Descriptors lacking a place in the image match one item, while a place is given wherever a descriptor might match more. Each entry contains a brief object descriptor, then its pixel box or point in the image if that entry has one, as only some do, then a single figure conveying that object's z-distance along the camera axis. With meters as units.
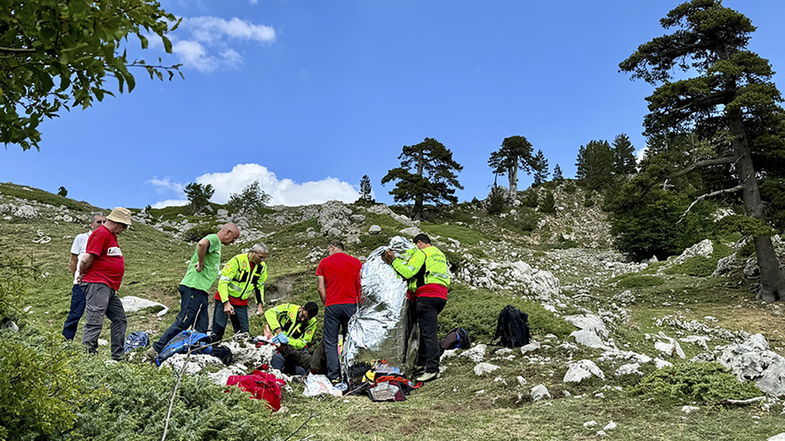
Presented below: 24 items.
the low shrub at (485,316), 9.20
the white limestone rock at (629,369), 5.94
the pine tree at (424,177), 48.47
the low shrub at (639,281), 19.47
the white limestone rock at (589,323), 9.69
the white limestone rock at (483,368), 6.77
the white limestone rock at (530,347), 7.79
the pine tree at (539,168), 59.88
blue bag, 6.31
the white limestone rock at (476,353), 7.75
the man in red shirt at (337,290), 7.27
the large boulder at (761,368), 5.02
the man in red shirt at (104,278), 6.33
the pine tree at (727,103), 15.22
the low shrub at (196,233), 31.97
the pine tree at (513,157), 58.94
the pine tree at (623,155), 68.55
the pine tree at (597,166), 60.62
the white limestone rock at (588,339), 8.41
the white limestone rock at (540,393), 5.40
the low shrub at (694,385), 4.86
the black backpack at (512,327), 8.17
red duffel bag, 5.06
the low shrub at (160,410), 3.25
